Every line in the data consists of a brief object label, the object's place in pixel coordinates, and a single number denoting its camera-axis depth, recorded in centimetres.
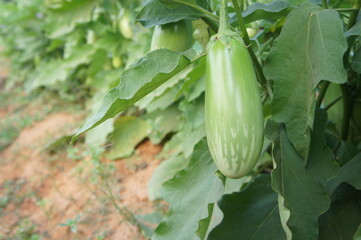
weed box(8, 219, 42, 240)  145
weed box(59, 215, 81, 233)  118
